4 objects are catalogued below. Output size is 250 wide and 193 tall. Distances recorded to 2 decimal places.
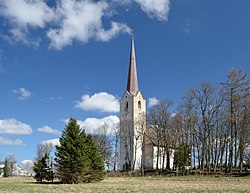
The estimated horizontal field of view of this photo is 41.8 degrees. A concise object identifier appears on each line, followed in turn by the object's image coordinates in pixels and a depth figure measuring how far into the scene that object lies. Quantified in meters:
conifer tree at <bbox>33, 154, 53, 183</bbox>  38.09
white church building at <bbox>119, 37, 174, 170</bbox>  69.25
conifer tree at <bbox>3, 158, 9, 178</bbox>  82.69
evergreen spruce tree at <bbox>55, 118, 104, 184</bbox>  31.38
